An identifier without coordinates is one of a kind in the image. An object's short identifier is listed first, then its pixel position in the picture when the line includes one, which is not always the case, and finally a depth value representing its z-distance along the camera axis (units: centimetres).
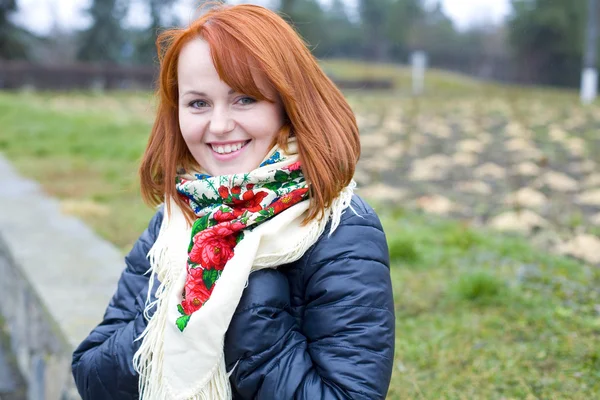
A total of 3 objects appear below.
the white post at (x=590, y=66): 1322
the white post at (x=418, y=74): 1978
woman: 123
